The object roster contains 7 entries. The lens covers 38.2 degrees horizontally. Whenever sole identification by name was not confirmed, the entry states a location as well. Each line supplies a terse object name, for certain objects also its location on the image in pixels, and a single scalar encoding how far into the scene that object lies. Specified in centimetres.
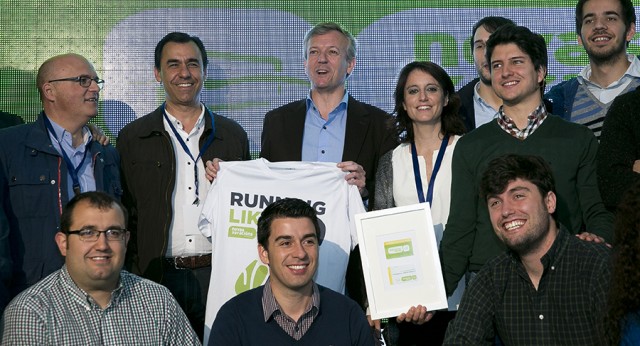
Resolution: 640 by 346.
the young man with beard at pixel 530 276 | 395
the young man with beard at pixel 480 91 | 576
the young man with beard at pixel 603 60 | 548
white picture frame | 472
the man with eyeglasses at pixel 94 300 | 417
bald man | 498
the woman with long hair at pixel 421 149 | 505
